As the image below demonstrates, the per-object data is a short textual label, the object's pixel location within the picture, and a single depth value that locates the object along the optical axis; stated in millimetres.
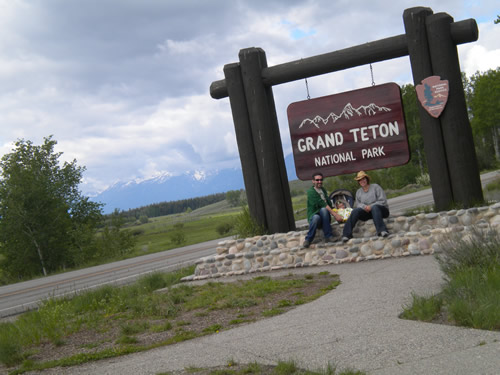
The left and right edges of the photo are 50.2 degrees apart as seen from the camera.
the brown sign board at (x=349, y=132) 11414
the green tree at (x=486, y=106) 54594
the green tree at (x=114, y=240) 31328
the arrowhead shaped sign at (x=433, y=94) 10609
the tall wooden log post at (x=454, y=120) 10555
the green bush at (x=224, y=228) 43838
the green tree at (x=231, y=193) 195375
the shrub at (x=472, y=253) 6570
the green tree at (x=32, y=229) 29641
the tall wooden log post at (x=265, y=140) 12195
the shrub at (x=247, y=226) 12344
